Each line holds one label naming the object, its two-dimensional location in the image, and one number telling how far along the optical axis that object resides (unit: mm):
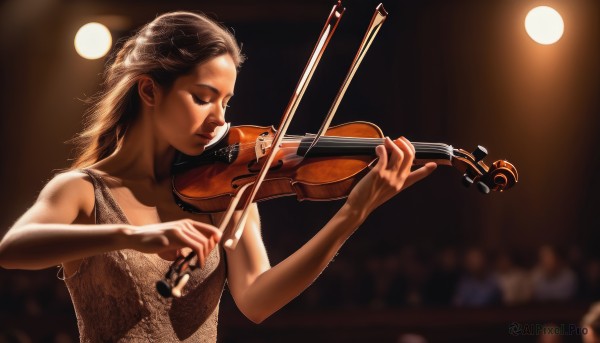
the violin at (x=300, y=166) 3182
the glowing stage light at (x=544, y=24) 11425
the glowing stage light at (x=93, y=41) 12268
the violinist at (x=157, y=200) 2954
